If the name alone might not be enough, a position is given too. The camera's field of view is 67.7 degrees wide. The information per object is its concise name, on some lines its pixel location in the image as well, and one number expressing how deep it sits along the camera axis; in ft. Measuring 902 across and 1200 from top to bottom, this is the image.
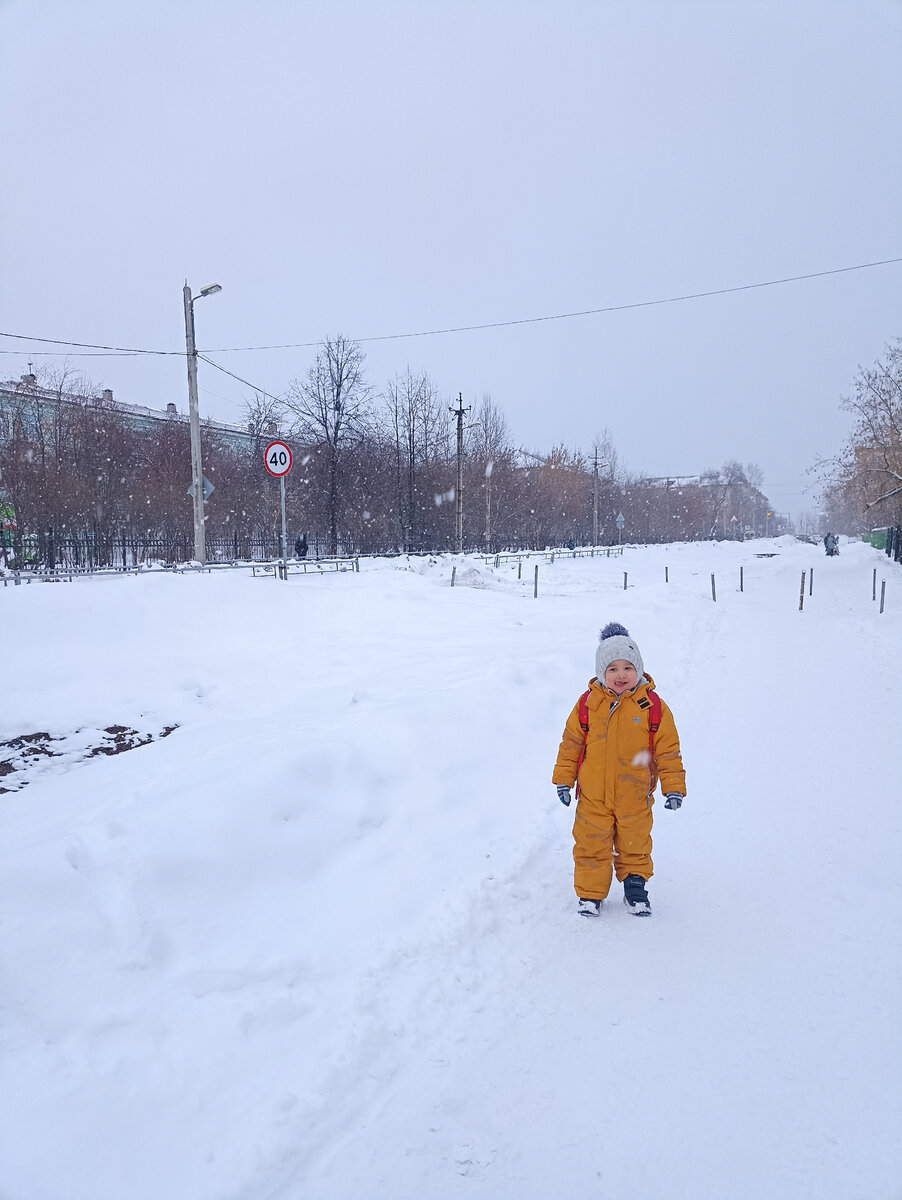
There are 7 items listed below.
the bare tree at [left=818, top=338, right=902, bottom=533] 99.30
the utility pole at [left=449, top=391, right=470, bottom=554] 104.32
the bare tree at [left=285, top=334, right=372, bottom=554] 124.36
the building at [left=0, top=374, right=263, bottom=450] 99.14
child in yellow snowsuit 12.13
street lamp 56.24
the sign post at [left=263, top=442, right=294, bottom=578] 38.14
